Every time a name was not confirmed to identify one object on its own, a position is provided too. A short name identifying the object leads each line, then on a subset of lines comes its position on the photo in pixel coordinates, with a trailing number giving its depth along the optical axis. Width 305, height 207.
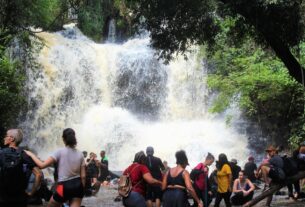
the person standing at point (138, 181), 6.62
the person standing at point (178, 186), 6.72
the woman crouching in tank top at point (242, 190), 11.48
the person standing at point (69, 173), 5.82
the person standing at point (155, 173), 9.32
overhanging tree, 9.34
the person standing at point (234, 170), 12.36
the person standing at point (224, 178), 10.74
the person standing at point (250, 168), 15.58
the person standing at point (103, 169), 17.76
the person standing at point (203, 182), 9.92
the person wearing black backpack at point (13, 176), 5.27
